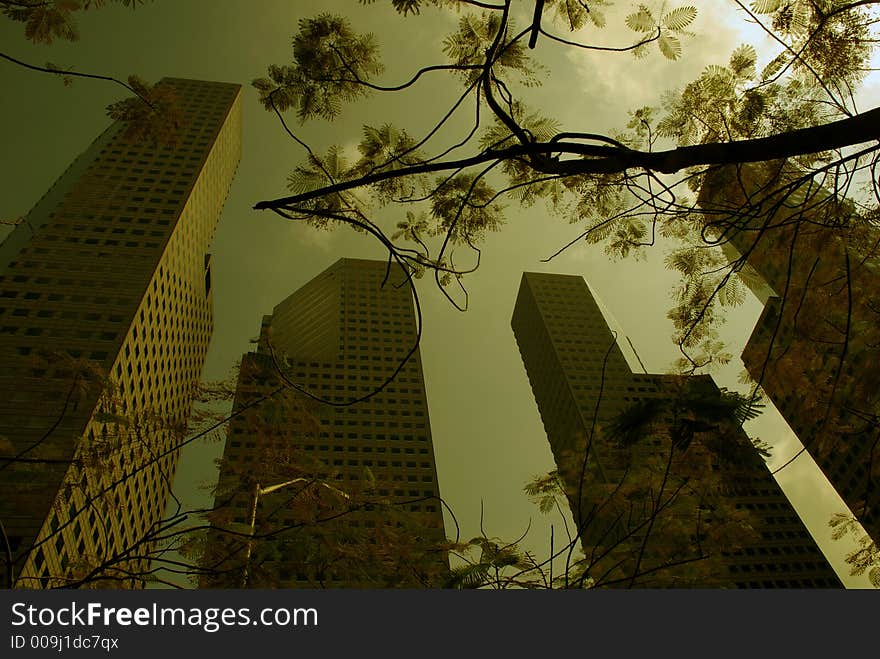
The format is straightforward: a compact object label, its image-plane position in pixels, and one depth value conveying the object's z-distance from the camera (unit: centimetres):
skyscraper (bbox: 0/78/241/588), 4191
